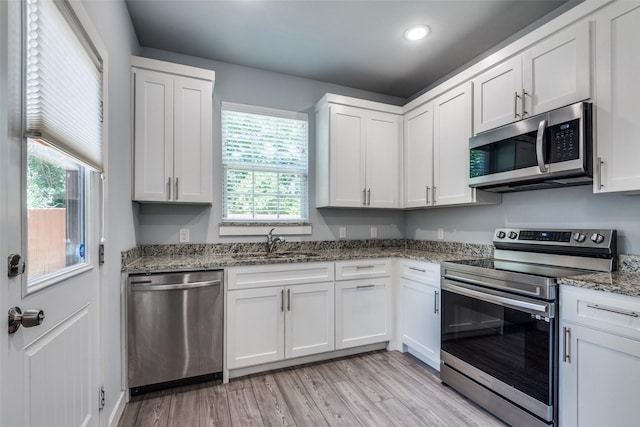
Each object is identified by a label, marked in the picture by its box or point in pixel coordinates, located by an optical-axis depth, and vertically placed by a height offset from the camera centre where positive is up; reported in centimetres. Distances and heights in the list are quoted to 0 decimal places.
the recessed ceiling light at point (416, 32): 238 +146
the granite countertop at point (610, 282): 136 -33
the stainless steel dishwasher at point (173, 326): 206 -79
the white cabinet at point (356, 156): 297 +59
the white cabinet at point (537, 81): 174 +87
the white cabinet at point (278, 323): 232 -88
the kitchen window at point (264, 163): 295 +51
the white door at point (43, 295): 84 -31
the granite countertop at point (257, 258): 215 -38
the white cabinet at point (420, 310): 242 -82
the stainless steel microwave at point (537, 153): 170 +39
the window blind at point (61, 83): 96 +50
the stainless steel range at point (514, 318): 163 -65
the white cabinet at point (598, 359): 133 -68
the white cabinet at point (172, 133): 234 +65
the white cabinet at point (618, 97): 153 +61
